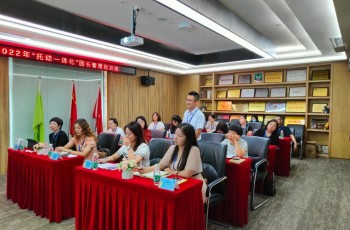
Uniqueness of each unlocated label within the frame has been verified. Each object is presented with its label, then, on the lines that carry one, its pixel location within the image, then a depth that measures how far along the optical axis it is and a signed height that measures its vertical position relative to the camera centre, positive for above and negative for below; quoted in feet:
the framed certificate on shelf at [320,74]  21.90 +3.22
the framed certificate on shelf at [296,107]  22.91 +0.29
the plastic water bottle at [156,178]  6.32 -1.81
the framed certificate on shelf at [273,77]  23.96 +3.21
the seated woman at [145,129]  16.38 -1.50
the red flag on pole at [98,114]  20.90 -0.65
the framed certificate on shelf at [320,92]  22.00 +1.67
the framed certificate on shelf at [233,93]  26.30 +1.70
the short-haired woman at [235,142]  10.73 -1.46
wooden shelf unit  22.06 +1.29
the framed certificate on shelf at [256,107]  25.04 +0.24
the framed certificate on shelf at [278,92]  24.00 +1.73
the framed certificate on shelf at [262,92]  24.81 +1.75
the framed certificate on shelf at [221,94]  27.30 +1.62
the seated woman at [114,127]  16.67 -1.38
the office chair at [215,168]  8.22 -2.08
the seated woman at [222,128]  16.08 -1.26
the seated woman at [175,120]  17.94 -0.92
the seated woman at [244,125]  19.72 -1.35
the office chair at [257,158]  10.62 -2.20
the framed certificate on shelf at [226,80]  26.78 +3.16
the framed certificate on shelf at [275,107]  23.99 +0.25
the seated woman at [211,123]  21.04 -1.26
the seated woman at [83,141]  10.61 -1.57
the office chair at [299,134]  21.29 -2.11
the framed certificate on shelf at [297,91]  22.98 +1.74
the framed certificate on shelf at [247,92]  25.58 +1.72
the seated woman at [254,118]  24.59 -0.88
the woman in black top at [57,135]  12.16 -1.47
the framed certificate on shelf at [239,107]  26.12 +0.20
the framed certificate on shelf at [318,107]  22.25 +0.30
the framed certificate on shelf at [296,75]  22.92 +3.29
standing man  11.43 -0.32
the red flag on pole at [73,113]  19.01 -0.56
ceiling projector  11.84 +3.19
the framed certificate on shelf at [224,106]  26.68 +0.29
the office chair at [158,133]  16.06 -1.72
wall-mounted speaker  24.54 +2.68
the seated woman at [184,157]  7.46 -1.57
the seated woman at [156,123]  19.80 -1.27
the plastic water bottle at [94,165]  7.70 -1.83
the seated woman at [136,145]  8.68 -1.35
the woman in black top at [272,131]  14.66 -1.30
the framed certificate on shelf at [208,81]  28.18 +3.07
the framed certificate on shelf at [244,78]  25.63 +3.18
